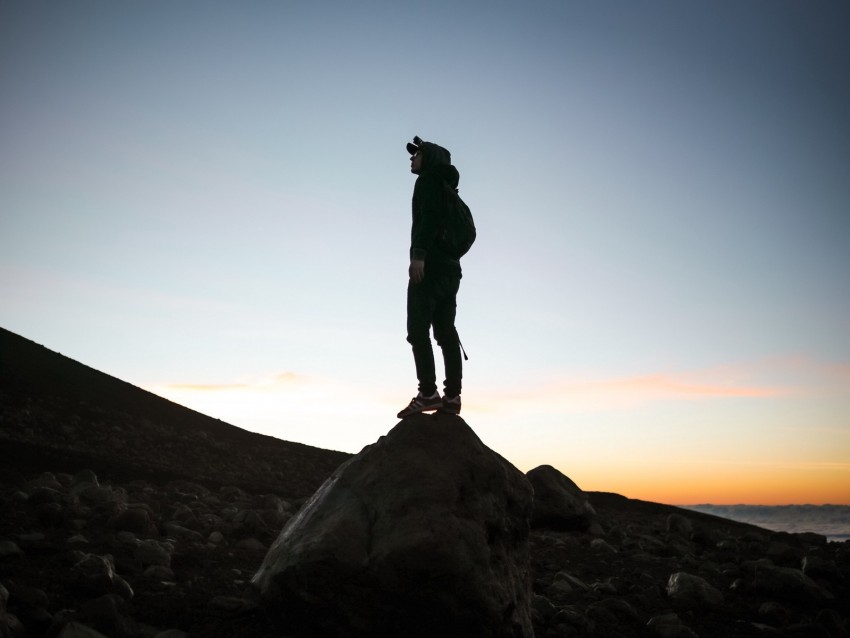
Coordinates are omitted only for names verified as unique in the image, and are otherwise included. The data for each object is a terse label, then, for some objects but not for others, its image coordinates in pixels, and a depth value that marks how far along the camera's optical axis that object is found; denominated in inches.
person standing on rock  277.0
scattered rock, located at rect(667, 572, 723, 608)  363.9
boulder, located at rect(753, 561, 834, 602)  397.1
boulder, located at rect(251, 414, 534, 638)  219.9
